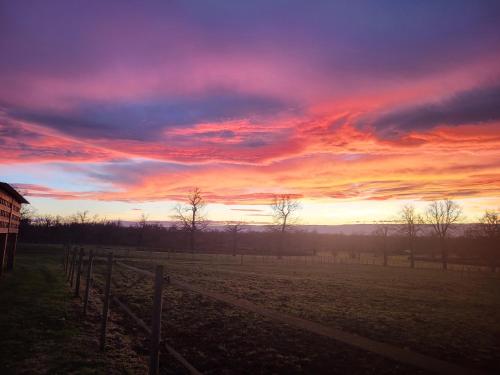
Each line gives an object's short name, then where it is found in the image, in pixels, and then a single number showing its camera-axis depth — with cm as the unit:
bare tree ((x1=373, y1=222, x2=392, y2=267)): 6738
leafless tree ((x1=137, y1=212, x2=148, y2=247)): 8069
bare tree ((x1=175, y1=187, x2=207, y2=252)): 7550
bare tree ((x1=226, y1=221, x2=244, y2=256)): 7229
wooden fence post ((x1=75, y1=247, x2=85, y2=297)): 1178
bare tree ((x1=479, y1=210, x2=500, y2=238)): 5338
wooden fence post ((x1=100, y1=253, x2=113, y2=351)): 674
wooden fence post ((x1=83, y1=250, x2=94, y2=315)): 917
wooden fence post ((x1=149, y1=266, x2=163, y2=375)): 440
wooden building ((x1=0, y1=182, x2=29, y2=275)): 1625
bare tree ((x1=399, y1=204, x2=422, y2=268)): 7025
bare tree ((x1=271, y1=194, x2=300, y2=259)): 7388
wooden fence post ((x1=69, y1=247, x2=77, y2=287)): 1386
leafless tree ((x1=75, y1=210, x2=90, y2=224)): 11966
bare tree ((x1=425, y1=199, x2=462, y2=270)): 6759
